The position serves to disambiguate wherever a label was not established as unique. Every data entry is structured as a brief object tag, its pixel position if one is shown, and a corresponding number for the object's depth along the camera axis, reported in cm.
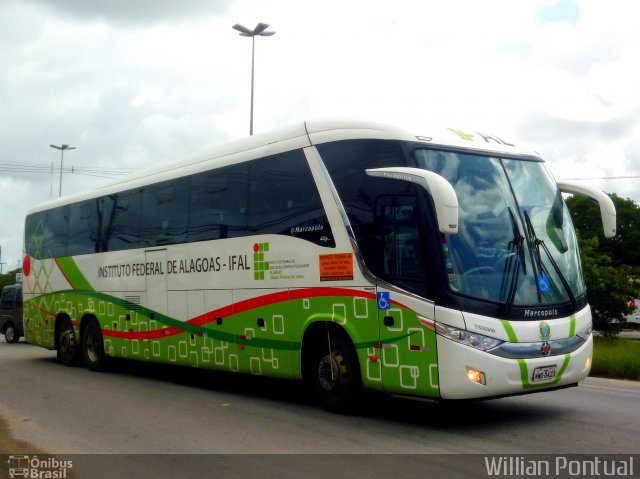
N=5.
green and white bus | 872
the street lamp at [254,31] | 2731
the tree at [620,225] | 5466
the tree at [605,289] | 2438
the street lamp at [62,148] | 5069
